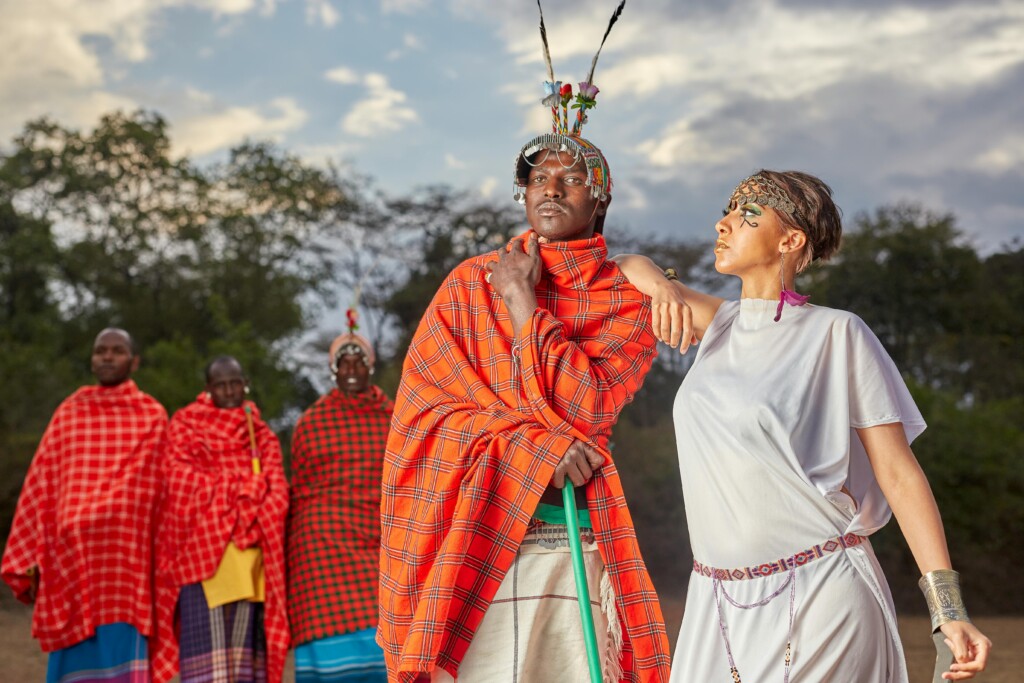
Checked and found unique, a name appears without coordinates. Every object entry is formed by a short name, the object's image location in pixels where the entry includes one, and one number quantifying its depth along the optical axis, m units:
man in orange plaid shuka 3.77
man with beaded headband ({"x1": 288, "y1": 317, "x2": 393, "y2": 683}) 7.09
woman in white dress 2.79
